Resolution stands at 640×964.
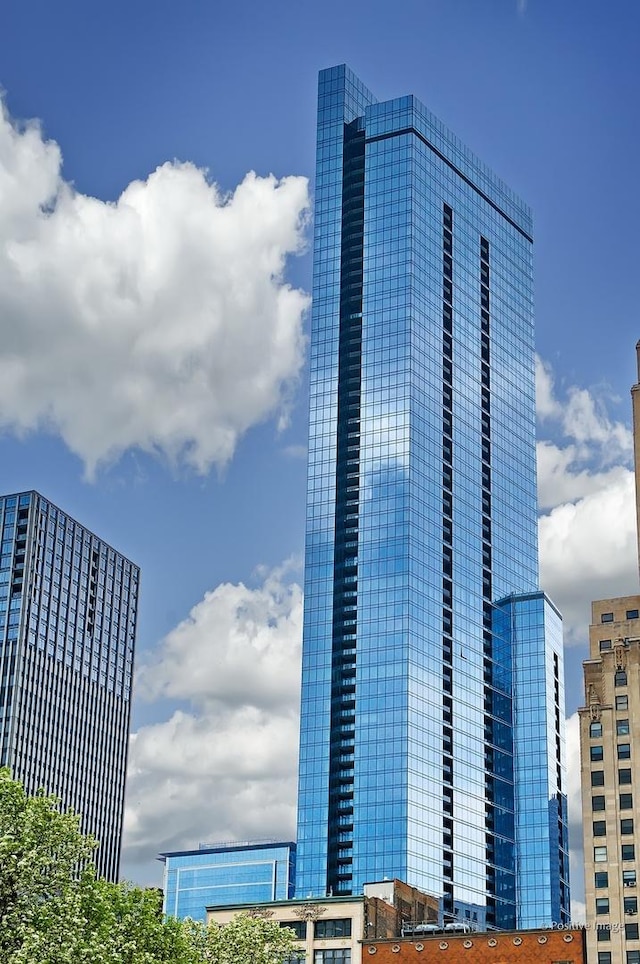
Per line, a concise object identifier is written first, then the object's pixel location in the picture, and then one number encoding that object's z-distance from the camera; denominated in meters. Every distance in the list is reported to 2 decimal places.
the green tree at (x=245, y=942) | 118.12
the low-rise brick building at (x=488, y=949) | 147.88
